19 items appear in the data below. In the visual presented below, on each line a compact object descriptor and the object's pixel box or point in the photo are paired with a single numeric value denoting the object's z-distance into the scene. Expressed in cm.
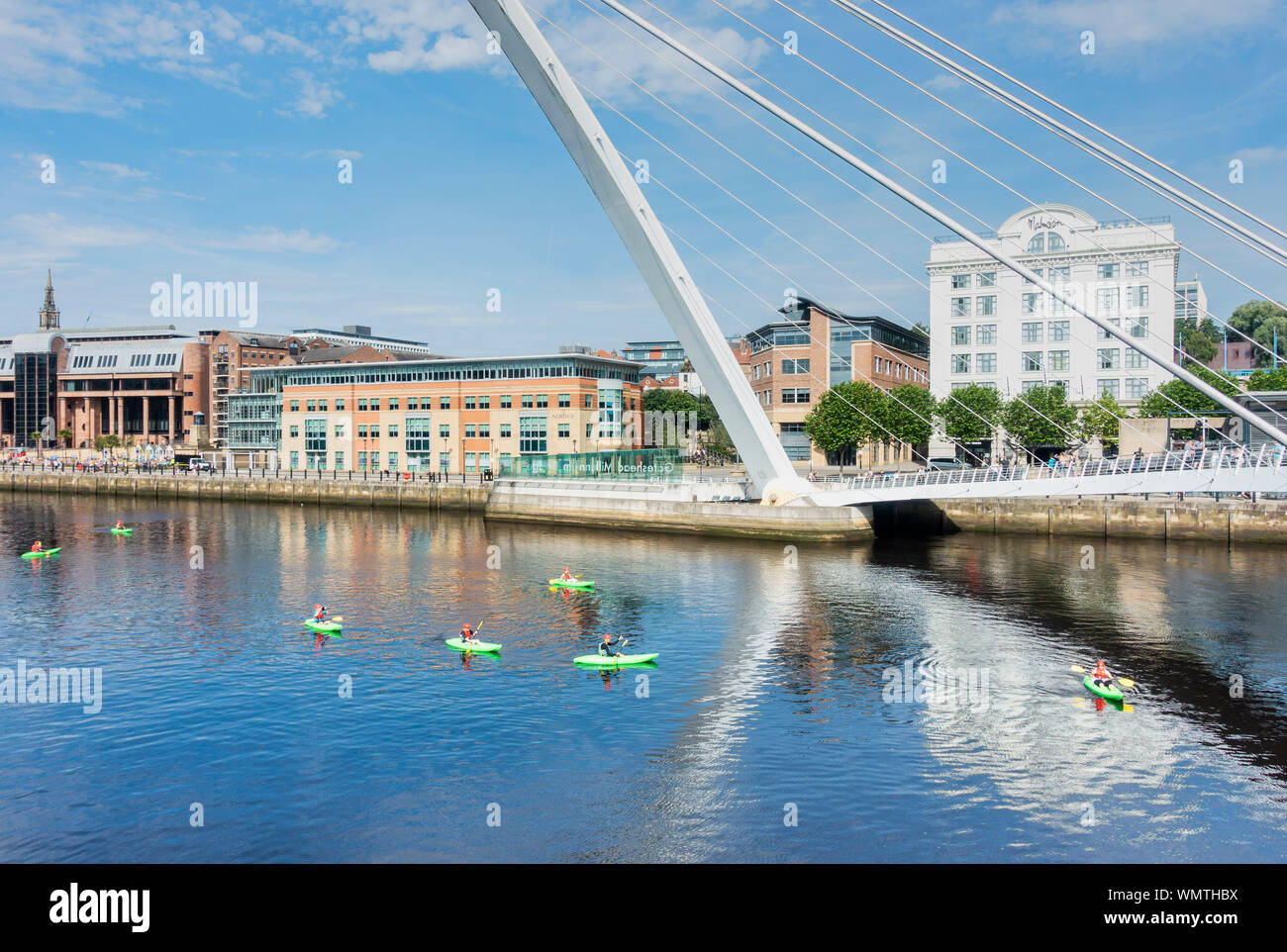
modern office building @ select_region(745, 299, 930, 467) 9156
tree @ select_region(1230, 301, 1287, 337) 14248
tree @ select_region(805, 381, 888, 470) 7850
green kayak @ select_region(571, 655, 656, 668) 2728
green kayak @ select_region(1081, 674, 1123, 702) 2397
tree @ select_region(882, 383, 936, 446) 7856
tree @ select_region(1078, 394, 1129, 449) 7025
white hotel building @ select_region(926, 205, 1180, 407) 7862
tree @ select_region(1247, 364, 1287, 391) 7138
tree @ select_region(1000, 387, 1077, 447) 7162
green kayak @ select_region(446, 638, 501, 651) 2884
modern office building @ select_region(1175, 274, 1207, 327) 14762
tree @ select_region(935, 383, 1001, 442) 7450
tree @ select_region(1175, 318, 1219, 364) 13325
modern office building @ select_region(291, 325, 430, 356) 16112
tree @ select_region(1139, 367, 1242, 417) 6912
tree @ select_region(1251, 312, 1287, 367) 13054
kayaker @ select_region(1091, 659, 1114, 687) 2466
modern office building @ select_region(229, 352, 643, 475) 9062
